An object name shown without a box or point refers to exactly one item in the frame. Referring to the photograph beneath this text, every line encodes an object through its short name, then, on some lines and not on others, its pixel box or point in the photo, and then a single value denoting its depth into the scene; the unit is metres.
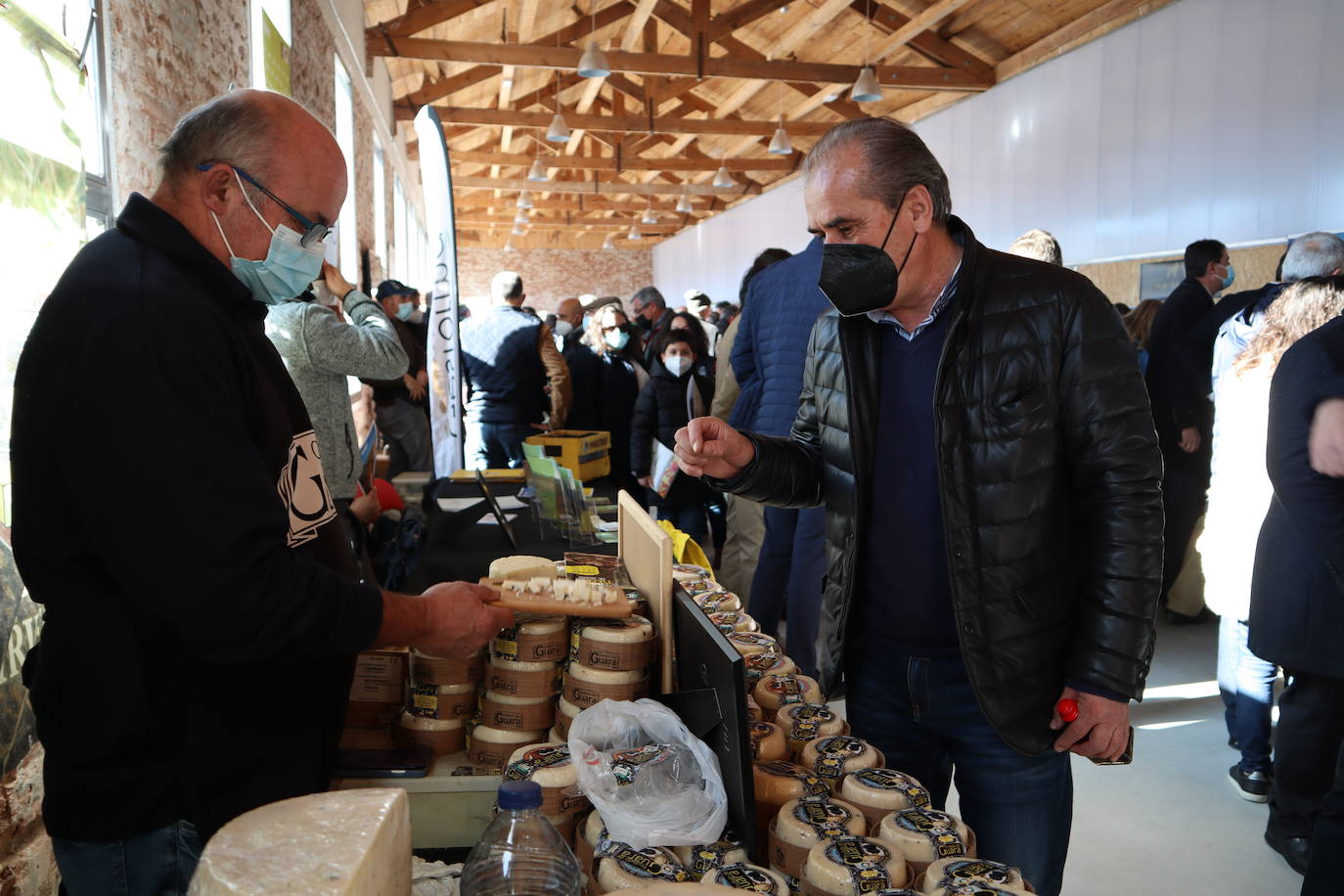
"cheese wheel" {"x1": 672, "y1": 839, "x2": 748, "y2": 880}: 1.22
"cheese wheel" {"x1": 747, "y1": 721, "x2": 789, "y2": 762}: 1.49
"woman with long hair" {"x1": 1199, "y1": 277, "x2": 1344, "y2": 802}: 3.16
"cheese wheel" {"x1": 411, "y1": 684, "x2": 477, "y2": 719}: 1.68
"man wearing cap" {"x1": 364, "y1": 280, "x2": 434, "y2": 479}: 6.73
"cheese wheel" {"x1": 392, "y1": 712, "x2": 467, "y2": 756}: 1.67
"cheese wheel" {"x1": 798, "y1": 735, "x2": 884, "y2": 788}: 1.43
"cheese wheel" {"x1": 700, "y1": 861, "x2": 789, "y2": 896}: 1.14
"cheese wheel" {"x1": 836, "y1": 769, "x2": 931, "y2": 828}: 1.33
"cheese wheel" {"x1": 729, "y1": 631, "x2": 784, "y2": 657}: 1.95
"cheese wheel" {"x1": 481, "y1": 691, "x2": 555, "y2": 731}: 1.64
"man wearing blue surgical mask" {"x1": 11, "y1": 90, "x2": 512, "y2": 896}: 1.12
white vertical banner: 4.90
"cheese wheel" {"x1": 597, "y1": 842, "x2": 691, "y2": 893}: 1.17
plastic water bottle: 1.08
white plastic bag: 1.26
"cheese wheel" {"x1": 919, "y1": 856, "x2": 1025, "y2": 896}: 1.10
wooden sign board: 1.64
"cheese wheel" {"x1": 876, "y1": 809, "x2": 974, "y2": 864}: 1.22
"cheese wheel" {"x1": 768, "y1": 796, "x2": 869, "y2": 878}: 1.23
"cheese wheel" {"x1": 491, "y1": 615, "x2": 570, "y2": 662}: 1.63
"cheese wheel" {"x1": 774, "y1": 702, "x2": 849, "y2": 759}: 1.56
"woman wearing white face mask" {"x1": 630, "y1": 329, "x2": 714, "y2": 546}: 5.38
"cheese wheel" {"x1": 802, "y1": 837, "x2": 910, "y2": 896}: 1.12
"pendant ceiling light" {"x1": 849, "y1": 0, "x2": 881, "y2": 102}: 9.47
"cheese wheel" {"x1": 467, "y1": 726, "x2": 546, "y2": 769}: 1.62
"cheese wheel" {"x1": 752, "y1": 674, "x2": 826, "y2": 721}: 1.69
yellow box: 4.28
